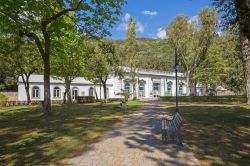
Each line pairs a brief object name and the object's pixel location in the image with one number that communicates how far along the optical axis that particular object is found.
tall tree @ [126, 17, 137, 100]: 31.61
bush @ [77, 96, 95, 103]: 28.63
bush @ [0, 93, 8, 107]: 24.55
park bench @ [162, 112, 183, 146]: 5.78
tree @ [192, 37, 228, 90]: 29.01
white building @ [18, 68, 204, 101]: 30.55
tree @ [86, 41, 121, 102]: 25.27
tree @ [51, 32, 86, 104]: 23.49
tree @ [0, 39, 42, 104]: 24.46
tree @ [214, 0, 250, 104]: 4.50
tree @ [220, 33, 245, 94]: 31.18
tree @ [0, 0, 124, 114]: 10.44
